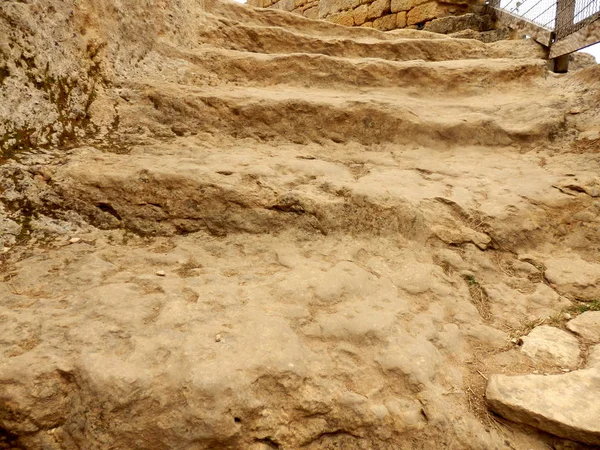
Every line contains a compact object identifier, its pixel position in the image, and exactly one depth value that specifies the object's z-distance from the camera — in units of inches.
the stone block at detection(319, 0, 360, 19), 314.3
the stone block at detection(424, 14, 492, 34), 226.5
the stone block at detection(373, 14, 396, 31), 287.4
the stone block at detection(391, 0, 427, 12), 266.9
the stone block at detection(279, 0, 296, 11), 386.6
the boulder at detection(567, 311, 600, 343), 59.7
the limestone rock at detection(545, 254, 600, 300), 69.1
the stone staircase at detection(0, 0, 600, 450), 45.5
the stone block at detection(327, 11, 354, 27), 314.7
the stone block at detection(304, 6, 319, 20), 361.7
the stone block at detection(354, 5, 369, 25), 303.1
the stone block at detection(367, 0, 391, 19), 289.6
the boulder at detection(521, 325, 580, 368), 55.9
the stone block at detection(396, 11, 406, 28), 277.6
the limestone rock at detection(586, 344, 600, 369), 53.4
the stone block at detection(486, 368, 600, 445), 45.6
